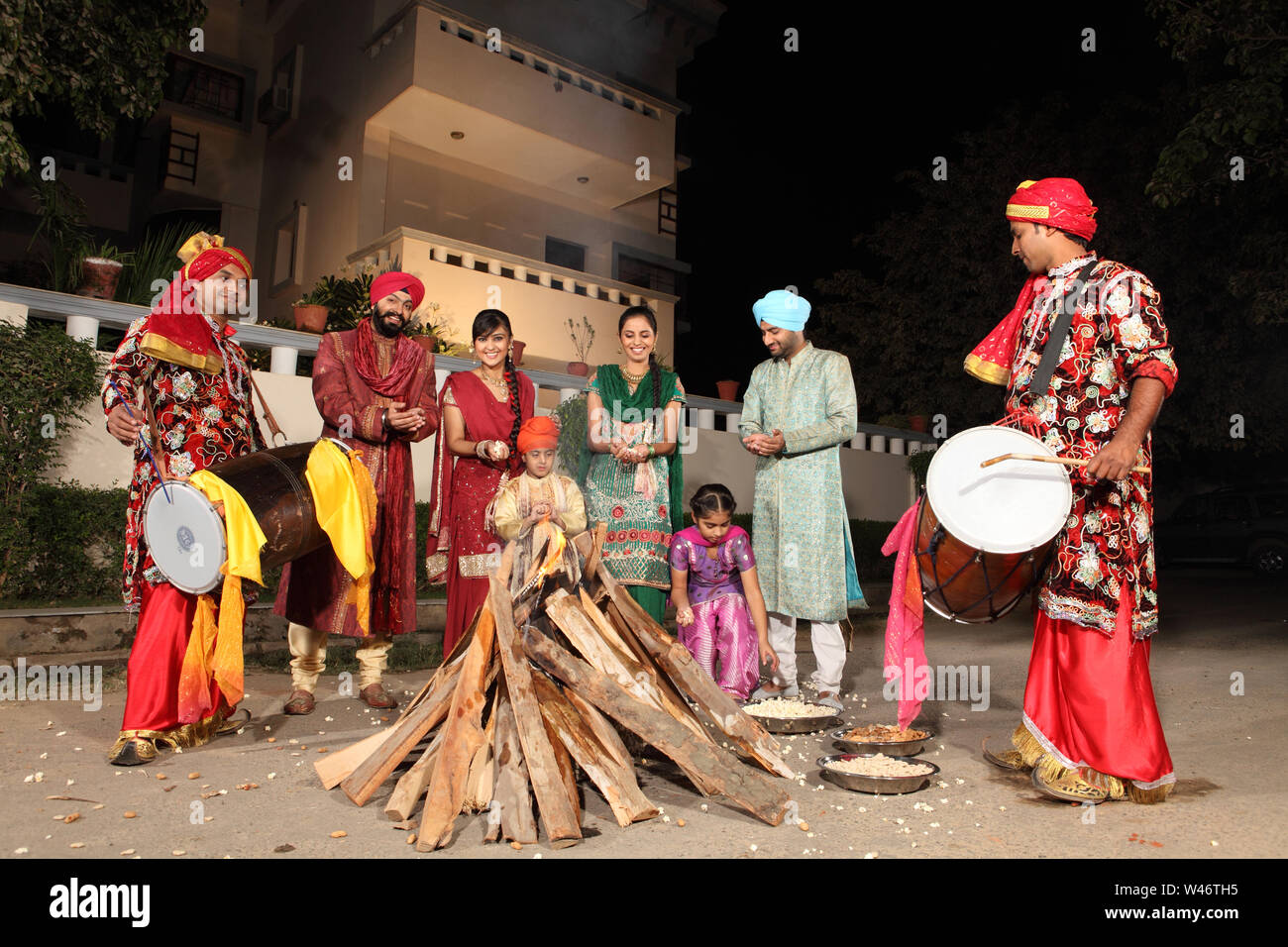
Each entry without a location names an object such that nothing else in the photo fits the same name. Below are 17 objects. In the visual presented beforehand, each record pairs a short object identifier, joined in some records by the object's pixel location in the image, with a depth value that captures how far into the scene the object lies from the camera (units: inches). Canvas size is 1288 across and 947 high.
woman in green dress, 192.1
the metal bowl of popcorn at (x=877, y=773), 132.1
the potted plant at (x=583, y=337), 591.8
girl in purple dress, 199.9
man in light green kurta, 194.9
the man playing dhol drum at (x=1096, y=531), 129.5
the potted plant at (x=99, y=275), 294.4
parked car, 590.9
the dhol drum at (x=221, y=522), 145.9
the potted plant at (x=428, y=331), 405.4
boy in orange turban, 177.8
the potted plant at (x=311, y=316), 373.7
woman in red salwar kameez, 185.3
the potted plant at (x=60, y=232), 309.1
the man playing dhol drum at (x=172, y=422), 153.1
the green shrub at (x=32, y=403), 242.5
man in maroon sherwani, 183.5
